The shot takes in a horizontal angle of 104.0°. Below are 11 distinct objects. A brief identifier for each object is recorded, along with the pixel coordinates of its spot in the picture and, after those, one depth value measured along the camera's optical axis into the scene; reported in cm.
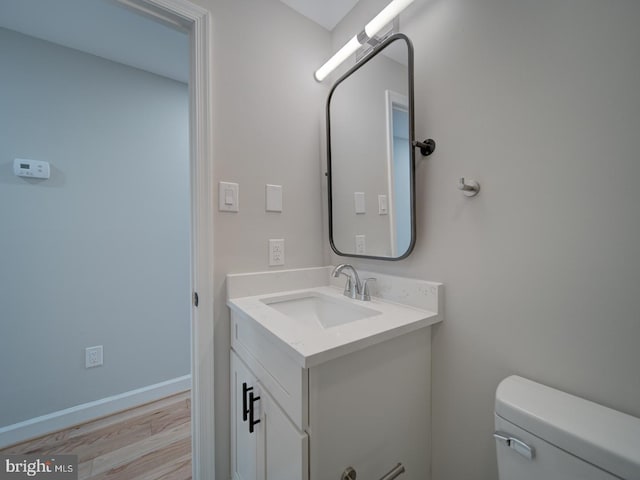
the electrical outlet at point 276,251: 116
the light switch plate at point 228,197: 103
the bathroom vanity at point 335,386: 59
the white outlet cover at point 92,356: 156
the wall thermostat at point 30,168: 136
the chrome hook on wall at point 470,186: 74
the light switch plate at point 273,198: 115
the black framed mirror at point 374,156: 92
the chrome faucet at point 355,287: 103
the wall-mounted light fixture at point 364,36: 86
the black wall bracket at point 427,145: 86
